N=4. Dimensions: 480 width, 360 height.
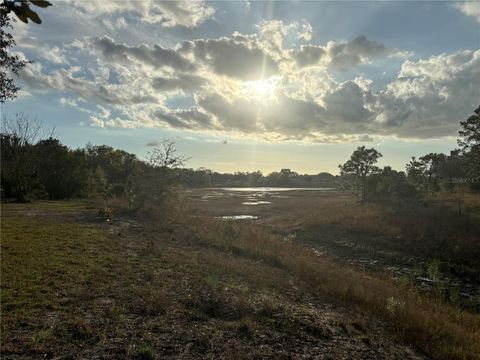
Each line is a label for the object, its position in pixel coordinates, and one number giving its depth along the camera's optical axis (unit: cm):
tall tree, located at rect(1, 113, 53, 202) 3909
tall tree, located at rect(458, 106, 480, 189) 3478
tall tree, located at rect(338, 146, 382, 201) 5248
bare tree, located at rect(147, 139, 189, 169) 3703
